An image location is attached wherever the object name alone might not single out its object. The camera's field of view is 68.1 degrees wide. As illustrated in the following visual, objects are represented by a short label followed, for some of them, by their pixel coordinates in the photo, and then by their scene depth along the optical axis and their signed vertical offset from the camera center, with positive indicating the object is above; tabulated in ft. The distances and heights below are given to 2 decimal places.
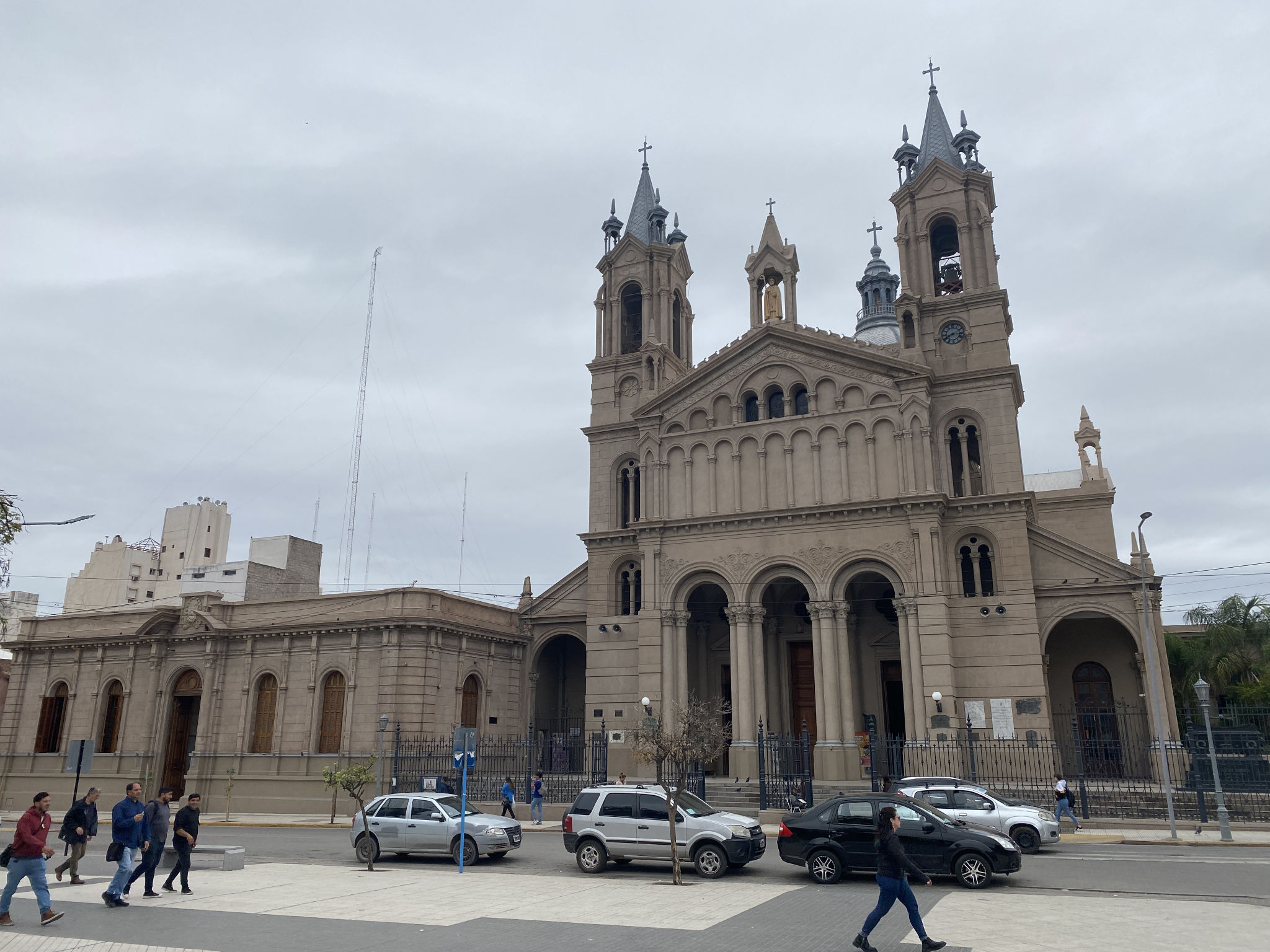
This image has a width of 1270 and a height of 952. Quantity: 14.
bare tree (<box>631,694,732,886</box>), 62.08 -1.00
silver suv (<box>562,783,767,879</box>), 59.52 -6.37
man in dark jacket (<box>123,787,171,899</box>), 50.65 -5.66
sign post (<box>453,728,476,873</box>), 65.05 -1.04
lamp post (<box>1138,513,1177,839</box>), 78.69 +1.88
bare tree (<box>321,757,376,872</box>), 66.59 -4.21
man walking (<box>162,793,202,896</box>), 52.13 -5.79
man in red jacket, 42.19 -5.73
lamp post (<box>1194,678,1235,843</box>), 76.23 -4.37
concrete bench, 62.54 -8.22
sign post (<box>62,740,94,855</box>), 73.82 -1.96
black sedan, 52.90 -6.29
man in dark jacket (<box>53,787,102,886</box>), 54.80 -5.70
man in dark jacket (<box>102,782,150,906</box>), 47.83 -5.38
